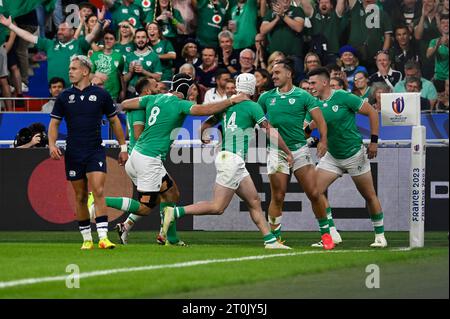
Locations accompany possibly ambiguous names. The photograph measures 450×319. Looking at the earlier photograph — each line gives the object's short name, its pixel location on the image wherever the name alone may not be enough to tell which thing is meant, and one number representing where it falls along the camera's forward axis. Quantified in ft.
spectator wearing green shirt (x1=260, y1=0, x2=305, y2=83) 74.84
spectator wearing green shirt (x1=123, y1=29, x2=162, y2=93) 74.59
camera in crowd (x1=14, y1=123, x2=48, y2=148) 67.41
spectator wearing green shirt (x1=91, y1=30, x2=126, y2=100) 73.82
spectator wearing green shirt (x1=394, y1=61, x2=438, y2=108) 71.92
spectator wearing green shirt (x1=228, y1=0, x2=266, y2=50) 76.43
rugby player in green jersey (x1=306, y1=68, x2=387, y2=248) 55.83
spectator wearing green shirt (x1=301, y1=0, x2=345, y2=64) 74.59
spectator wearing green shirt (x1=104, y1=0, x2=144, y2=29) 78.48
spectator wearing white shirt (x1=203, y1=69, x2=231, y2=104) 69.51
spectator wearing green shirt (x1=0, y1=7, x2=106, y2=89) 75.61
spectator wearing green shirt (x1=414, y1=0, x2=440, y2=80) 74.18
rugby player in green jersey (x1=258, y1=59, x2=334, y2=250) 54.54
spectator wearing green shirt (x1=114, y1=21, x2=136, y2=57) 75.72
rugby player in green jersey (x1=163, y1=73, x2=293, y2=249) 52.01
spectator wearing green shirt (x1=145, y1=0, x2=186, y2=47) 77.77
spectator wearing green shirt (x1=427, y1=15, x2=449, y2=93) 73.87
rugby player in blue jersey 51.90
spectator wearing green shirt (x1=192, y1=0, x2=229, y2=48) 77.60
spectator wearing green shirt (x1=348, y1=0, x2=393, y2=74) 74.64
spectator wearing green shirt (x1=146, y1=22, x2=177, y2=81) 75.61
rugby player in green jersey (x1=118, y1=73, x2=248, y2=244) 54.19
